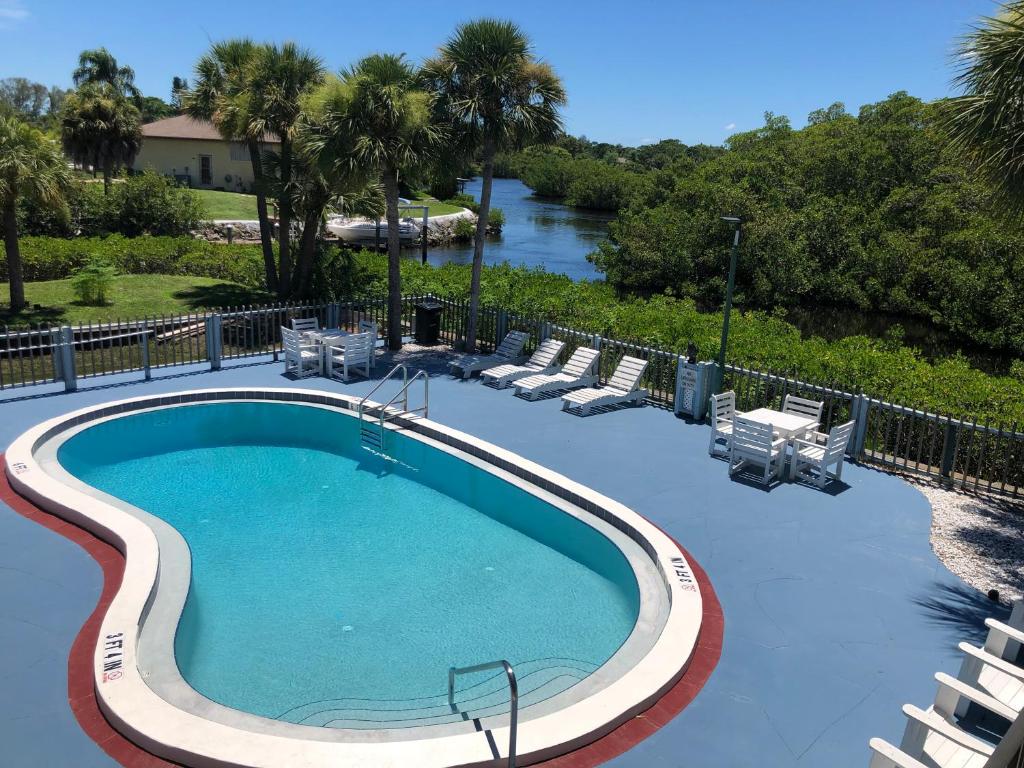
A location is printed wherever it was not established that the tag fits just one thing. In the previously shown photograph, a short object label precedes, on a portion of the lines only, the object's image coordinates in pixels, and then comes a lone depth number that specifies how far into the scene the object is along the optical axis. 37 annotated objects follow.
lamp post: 11.74
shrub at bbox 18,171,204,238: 33.69
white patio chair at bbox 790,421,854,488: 10.51
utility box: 13.11
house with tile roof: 50.56
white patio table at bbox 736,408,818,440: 10.91
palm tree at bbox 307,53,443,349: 14.87
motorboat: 48.75
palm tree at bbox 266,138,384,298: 20.27
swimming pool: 5.75
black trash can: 17.62
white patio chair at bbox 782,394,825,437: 11.60
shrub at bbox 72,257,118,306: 22.00
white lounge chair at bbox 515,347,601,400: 14.30
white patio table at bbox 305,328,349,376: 15.19
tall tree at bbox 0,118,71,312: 18.05
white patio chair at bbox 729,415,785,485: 10.67
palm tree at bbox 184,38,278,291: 21.06
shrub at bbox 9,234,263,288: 25.97
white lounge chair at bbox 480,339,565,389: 15.02
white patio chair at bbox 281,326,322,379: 15.16
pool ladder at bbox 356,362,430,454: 12.42
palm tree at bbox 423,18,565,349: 15.07
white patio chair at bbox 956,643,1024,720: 5.28
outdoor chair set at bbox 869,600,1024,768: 4.68
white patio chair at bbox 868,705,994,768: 4.54
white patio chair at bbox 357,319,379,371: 16.02
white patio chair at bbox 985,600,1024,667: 5.61
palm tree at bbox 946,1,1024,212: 8.42
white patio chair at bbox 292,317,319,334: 15.95
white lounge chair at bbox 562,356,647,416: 13.54
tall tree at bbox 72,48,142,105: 64.62
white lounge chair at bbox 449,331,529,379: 15.66
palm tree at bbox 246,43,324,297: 19.70
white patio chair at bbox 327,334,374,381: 14.98
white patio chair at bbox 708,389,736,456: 11.58
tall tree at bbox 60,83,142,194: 41.66
